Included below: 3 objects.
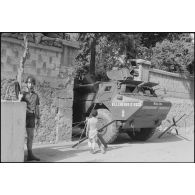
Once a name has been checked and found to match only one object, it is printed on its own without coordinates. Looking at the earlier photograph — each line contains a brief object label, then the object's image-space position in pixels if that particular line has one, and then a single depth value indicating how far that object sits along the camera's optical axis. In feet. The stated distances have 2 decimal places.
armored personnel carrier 26.23
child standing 22.40
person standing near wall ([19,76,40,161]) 19.16
